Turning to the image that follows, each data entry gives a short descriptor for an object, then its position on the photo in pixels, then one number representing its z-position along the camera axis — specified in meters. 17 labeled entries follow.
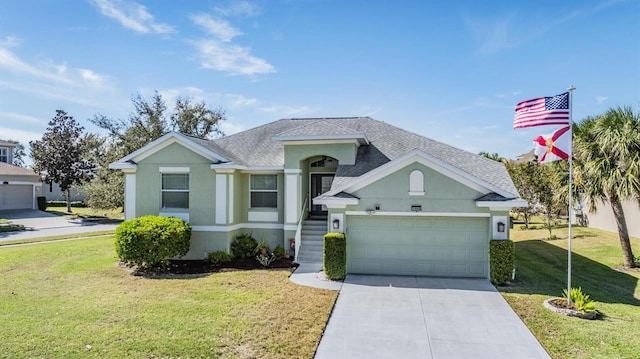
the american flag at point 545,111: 9.45
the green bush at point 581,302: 8.84
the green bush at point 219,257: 14.74
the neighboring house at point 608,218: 19.52
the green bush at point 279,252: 15.28
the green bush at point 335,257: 12.02
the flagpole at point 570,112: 9.38
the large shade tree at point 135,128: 31.38
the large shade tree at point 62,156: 35.94
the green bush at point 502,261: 11.41
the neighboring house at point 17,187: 35.28
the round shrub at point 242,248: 15.45
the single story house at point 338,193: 12.28
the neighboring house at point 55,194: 49.38
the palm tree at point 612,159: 13.51
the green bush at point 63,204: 45.53
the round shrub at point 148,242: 12.99
